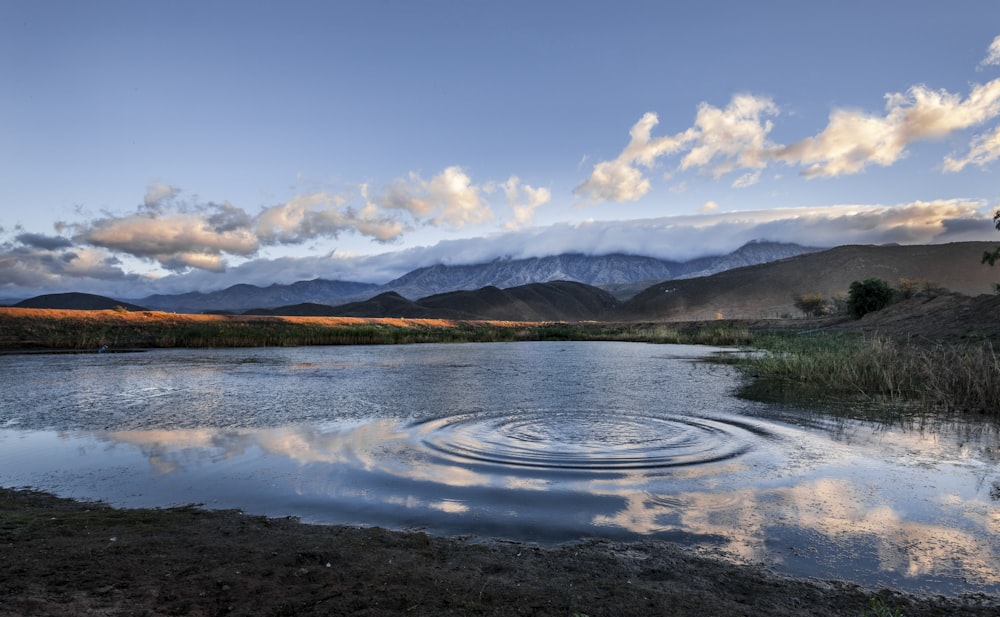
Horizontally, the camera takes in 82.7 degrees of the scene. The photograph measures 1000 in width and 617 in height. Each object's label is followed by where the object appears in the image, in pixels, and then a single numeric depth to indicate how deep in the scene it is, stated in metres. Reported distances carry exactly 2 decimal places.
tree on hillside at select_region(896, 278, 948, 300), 61.39
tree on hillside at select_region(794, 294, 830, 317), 89.06
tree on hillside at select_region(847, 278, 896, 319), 54.88
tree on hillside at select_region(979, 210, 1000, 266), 32.17
